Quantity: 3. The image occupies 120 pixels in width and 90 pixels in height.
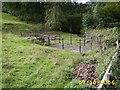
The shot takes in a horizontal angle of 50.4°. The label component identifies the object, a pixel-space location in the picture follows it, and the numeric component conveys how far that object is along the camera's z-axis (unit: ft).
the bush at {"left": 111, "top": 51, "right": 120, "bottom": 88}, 13.46
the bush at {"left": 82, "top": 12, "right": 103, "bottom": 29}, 38.90
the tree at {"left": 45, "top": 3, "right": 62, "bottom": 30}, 40.10
